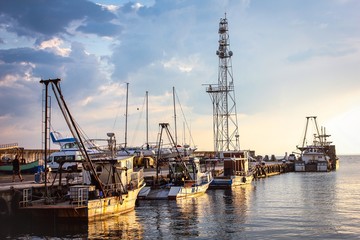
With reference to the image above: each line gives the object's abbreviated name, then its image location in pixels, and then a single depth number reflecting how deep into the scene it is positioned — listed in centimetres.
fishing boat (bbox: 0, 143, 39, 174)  5169
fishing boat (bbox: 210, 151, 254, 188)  6009
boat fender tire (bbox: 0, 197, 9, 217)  3032
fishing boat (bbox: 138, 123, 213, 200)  4562
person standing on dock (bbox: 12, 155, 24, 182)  3960
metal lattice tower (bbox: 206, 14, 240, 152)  7675
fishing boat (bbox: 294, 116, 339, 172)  11288
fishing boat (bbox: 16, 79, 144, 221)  2838
